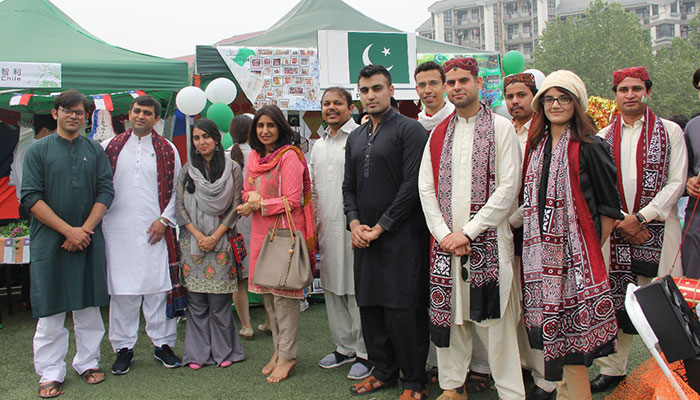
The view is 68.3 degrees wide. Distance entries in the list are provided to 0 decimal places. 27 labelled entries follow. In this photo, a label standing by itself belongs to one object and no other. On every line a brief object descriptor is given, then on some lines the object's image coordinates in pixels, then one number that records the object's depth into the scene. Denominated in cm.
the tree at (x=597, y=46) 3172
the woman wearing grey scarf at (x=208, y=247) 364
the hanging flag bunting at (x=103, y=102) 497
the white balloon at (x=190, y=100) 496
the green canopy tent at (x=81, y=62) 541
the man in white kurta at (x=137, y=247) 357
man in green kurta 322
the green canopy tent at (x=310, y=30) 589
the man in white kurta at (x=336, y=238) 345
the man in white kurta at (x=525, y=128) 291
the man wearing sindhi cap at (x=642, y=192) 285
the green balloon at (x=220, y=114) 536
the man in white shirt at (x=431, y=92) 326
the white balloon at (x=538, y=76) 466
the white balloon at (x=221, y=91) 547
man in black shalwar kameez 292
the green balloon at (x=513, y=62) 610
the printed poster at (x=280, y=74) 590
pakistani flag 598
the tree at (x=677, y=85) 2848
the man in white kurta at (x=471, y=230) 258
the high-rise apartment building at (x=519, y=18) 5438
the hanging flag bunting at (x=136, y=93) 538
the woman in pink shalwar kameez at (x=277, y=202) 334
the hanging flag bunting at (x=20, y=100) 513
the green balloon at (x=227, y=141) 538
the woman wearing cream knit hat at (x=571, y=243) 228
